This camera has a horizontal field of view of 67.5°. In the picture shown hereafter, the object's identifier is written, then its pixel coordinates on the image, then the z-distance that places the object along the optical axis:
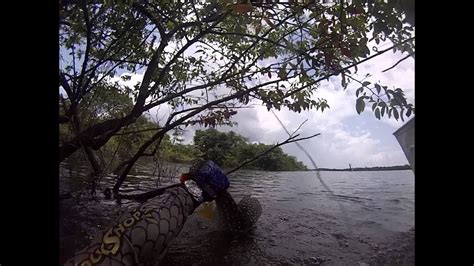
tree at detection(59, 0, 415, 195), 0.96
